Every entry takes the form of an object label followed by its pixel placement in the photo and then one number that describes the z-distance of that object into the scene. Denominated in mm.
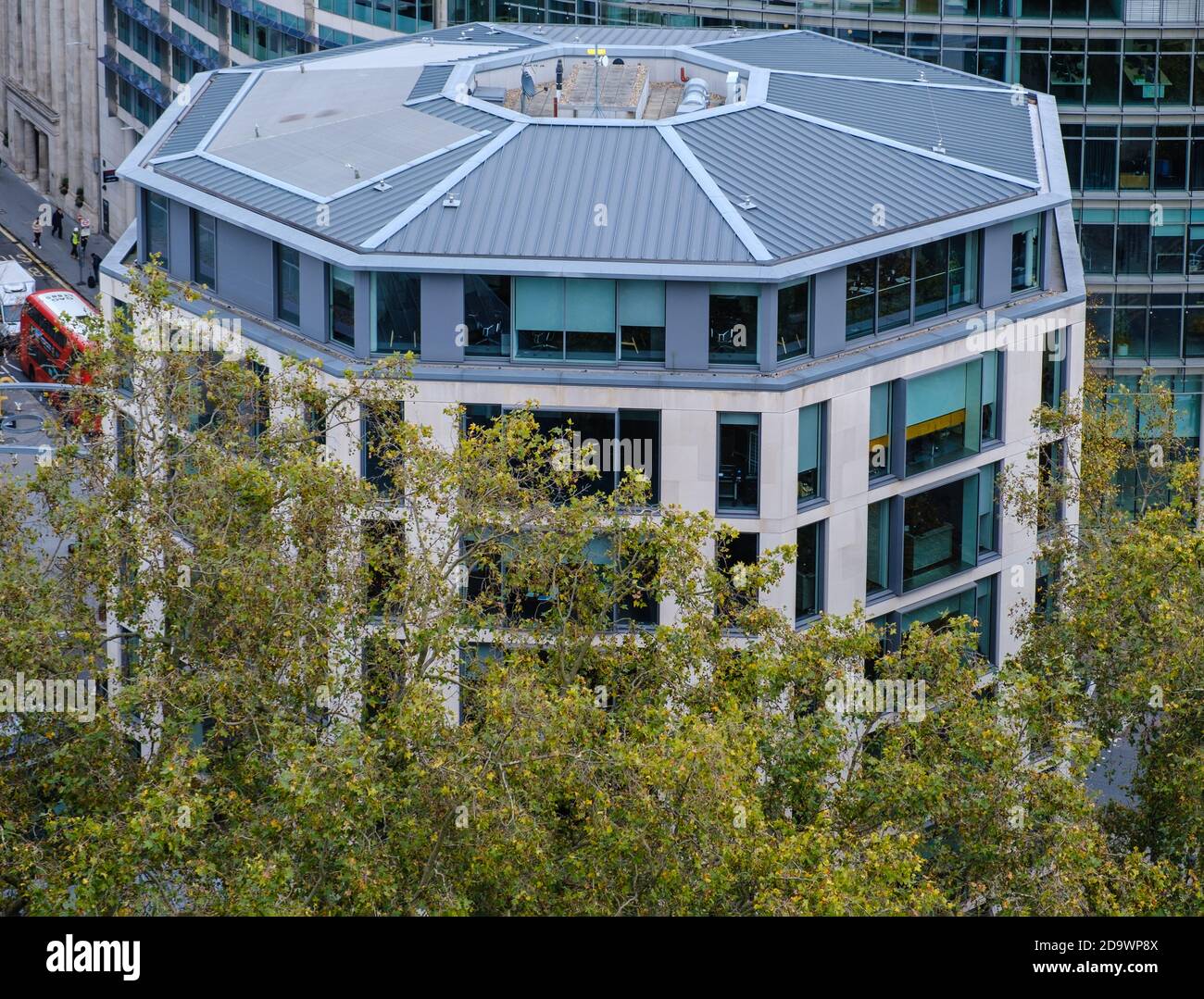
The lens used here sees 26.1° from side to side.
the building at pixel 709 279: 71125
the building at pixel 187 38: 123188
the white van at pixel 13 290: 133625
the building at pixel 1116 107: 104875
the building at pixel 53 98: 159250
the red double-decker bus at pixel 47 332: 120875
